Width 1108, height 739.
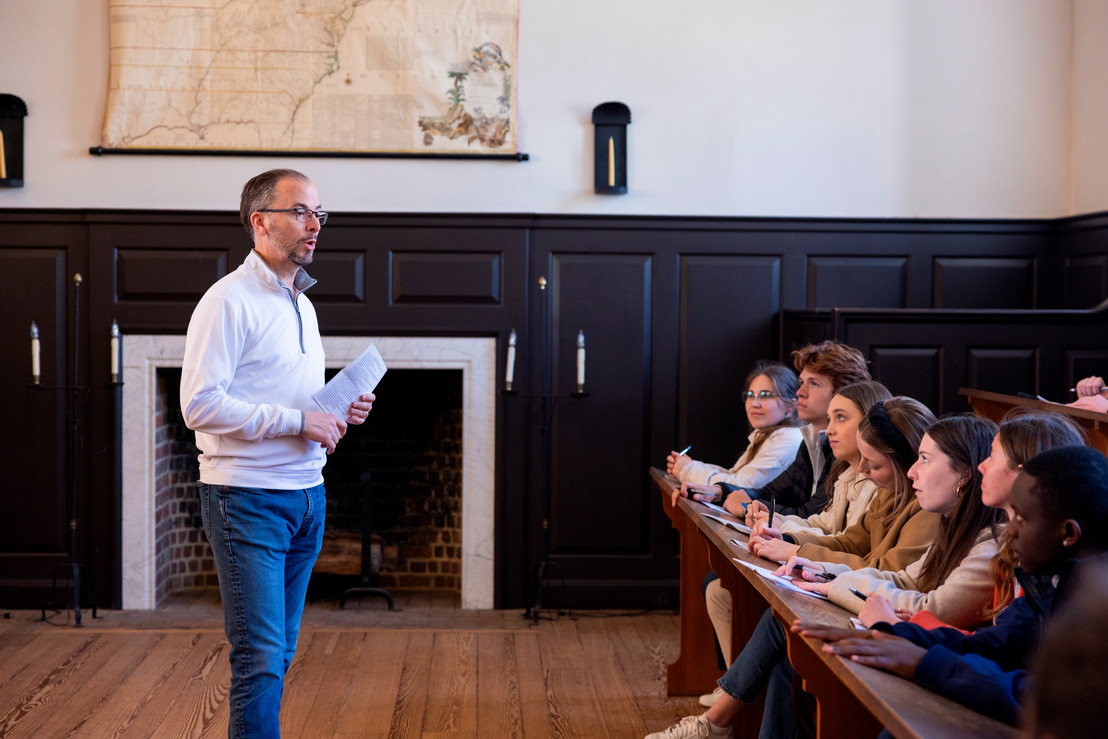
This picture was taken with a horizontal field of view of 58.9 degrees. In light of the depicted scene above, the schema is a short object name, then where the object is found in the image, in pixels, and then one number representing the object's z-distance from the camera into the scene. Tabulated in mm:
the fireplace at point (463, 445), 4773
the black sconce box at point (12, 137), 4660
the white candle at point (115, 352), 4449
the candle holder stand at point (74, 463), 4680
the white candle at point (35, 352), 4402
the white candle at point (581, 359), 4473
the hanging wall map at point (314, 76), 4684
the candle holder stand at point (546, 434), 4848
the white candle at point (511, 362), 4512
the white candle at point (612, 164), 4770
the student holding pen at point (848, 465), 2770
